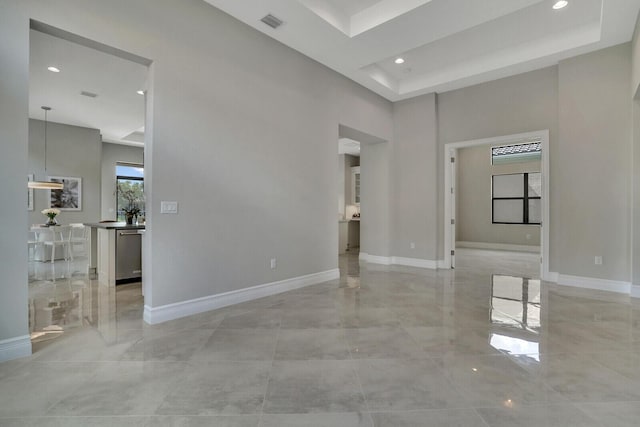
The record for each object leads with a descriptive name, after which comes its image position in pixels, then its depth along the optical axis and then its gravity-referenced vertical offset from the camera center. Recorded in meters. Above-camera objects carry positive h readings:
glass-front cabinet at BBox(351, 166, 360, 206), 9.56 +0.78
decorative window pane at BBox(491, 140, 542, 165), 8.55 +1.71
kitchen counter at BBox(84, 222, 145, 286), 4.57 -0.69
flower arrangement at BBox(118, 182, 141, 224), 4.99 +0.04
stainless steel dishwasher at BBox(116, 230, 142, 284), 4.64 -0.73
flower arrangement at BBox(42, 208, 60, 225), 6.09 -0.09
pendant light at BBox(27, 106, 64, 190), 5.92 +0.48
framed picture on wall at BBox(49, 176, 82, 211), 7.21 +0.33
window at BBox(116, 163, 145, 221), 9.20 +0.91
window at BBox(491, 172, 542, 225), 8.66 +0.39
